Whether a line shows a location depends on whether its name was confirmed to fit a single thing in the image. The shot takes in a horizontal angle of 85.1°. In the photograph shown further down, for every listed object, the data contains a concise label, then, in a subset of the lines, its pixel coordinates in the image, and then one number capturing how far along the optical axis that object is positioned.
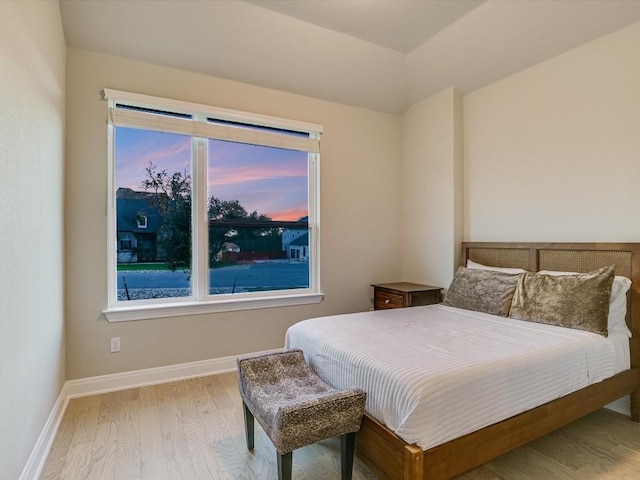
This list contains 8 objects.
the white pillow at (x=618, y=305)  2.25
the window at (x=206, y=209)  2.87
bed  1.41
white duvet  1.46
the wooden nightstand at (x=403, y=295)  3.32
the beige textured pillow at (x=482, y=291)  2.64
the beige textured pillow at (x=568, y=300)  2.16
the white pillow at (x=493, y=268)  2.86
